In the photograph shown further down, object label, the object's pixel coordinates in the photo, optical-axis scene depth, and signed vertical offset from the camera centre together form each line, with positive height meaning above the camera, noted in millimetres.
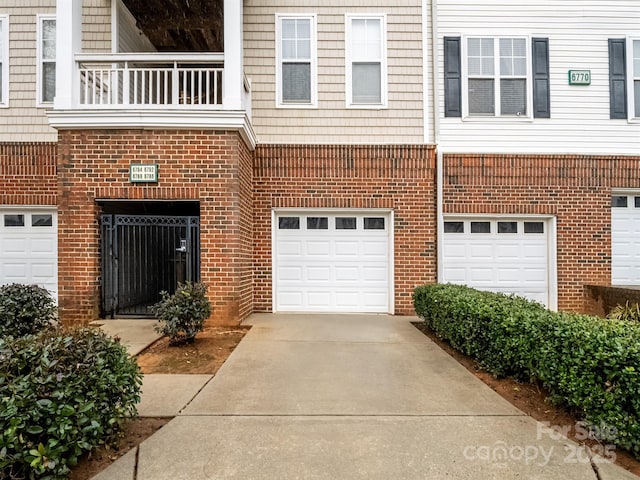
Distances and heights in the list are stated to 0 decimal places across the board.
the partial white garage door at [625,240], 8445 +35
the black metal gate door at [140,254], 6871 -178
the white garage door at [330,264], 8219 -430
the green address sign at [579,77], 8492 +3566
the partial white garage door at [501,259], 8469 -365
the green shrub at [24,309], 5406 -910
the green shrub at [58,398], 2213 -963
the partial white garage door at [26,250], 8047 -102
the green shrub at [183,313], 5293 -944
